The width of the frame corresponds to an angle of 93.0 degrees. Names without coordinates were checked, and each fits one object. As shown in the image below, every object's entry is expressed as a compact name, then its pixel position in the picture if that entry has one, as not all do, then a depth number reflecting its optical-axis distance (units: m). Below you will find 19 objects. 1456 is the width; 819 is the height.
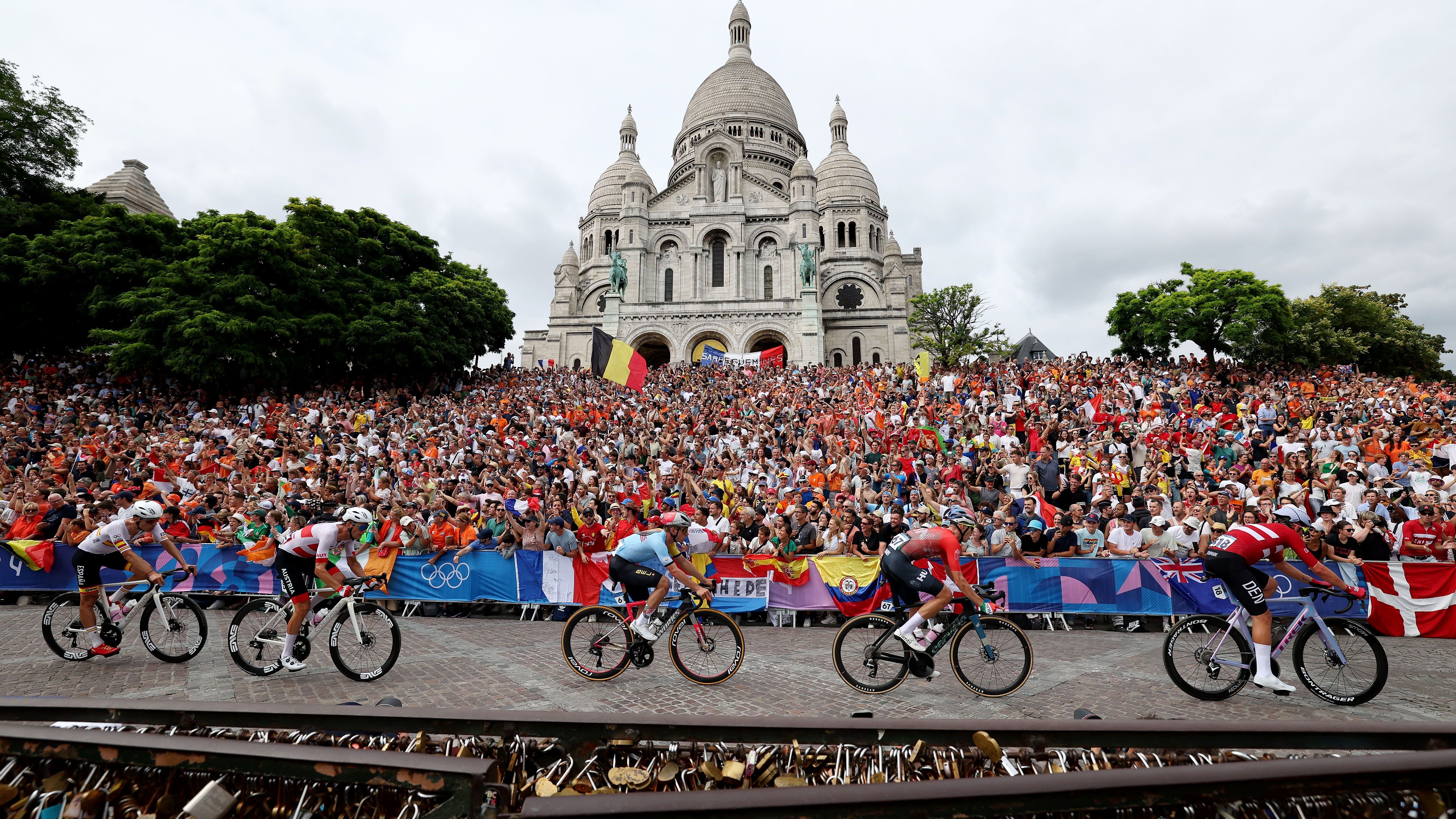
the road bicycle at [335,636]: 7.32
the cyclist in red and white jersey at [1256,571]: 6.47
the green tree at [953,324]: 47.53
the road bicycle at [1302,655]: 6.30
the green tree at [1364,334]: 41.16
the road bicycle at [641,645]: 7.27
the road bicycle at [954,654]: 6.83
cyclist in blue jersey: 7.43
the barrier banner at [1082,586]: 9.95
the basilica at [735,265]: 51.09
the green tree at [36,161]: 31.16
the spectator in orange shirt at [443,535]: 11.47
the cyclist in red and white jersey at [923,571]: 6.87
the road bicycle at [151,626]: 7.95
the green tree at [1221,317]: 35.94
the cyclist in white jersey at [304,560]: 7.42
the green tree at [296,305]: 26.02
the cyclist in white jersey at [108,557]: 7.96
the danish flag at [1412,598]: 9.16
